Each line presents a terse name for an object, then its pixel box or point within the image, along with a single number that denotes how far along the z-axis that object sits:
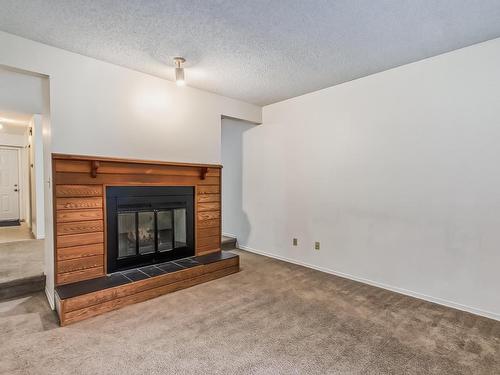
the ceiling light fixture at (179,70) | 2.88
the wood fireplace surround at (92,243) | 2.56
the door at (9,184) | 7.18
